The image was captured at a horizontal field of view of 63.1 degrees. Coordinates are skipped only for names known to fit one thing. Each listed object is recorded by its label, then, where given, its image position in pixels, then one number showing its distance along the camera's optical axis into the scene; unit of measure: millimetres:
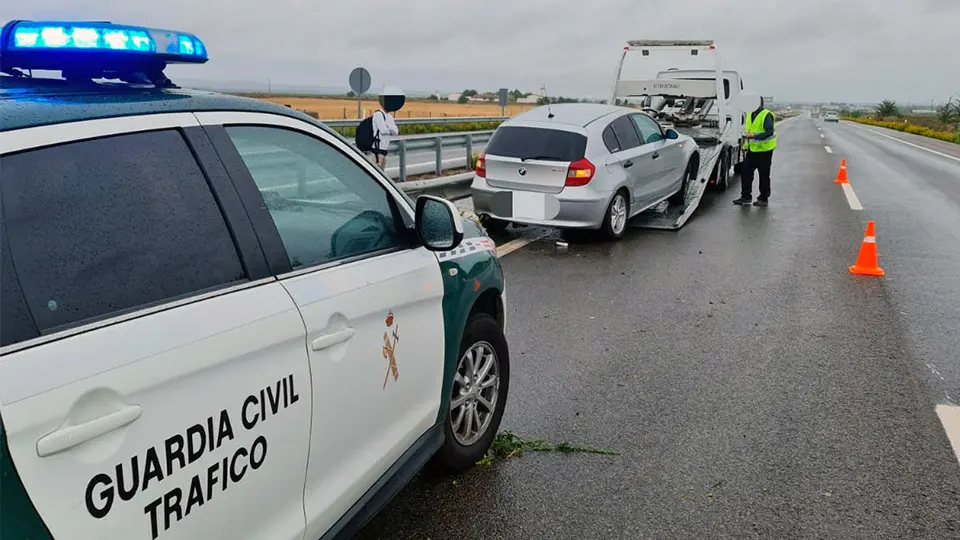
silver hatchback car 9141
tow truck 14422
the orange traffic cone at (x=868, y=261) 8211
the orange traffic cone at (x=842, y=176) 17689
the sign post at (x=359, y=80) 15922
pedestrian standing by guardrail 11508
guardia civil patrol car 1610
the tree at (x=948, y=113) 64438
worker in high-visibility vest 12898
